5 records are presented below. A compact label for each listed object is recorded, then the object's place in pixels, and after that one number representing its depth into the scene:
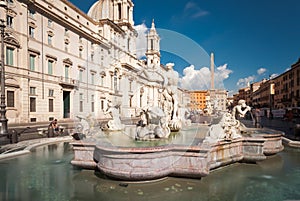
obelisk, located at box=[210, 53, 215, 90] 32.91
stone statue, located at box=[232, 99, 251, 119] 8.69
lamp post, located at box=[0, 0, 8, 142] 9.81
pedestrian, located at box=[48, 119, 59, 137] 11.80
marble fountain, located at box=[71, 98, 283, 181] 4.56
